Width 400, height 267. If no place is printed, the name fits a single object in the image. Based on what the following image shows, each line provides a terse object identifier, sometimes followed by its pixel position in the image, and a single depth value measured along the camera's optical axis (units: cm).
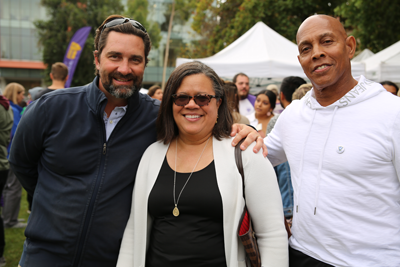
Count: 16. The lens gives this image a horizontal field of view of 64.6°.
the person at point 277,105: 616
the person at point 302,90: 351
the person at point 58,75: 532
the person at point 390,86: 552
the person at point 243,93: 623
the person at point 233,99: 434
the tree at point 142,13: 2693
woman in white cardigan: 189
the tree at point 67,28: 2173
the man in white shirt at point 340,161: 163
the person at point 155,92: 707
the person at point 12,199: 583
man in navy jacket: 203
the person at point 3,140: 446
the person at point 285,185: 327
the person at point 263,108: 495
